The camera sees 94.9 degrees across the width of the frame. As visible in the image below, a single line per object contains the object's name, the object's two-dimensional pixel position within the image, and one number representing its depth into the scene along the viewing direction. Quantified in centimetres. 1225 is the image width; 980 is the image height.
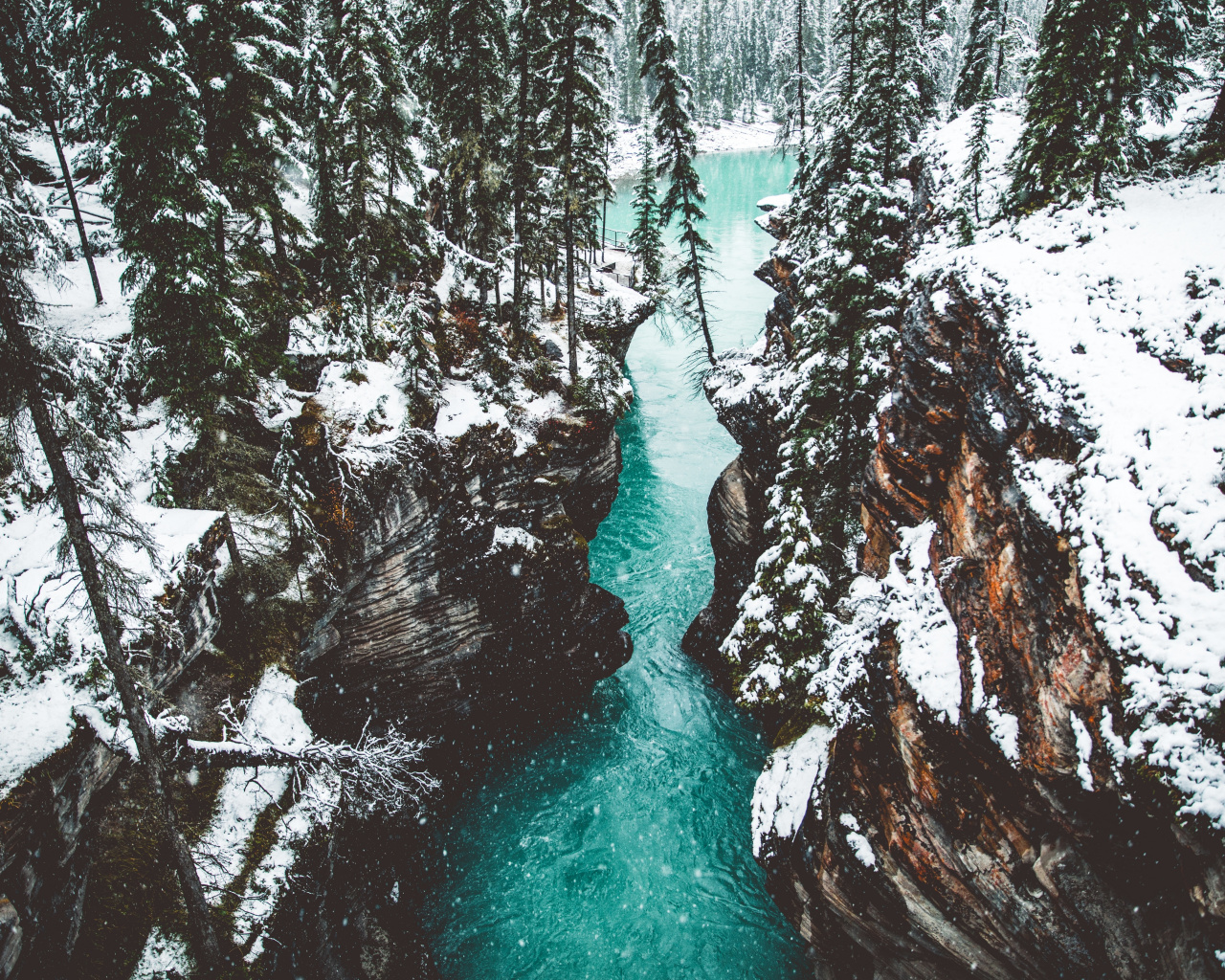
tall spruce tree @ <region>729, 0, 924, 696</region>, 1454
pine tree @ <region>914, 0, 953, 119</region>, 2841
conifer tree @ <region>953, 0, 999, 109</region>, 3114
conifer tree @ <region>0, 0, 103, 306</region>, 1606
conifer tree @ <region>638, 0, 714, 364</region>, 2189
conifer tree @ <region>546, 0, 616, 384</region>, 1783
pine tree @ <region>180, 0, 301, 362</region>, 1505
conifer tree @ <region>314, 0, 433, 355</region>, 1678
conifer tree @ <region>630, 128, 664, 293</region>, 3859
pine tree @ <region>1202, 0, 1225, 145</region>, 1234
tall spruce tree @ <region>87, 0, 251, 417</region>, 1217
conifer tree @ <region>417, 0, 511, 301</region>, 2023
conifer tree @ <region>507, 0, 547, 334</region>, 1970
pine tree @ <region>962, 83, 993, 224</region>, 1480
